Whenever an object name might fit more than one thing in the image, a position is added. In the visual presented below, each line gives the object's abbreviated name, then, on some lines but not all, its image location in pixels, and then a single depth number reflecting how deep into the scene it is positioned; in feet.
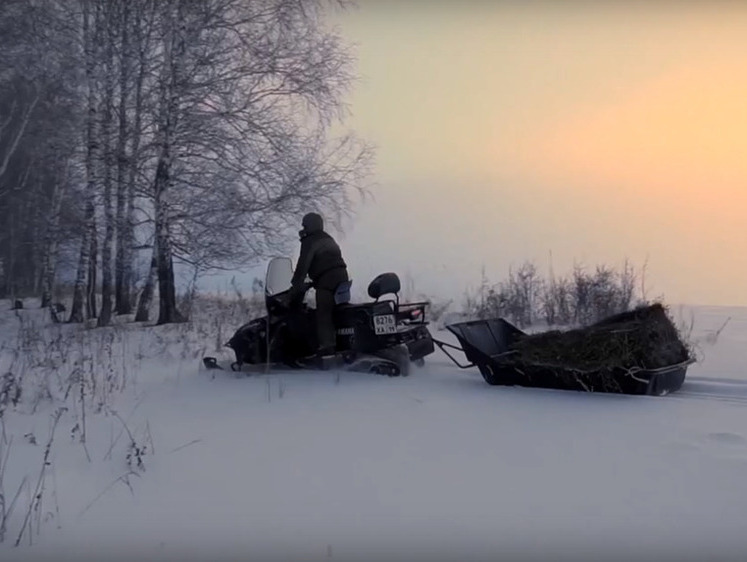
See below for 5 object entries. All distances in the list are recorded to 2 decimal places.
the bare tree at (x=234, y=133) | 46.29
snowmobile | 25.02
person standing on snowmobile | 25.36
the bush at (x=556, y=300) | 37.27
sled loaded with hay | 21.38
